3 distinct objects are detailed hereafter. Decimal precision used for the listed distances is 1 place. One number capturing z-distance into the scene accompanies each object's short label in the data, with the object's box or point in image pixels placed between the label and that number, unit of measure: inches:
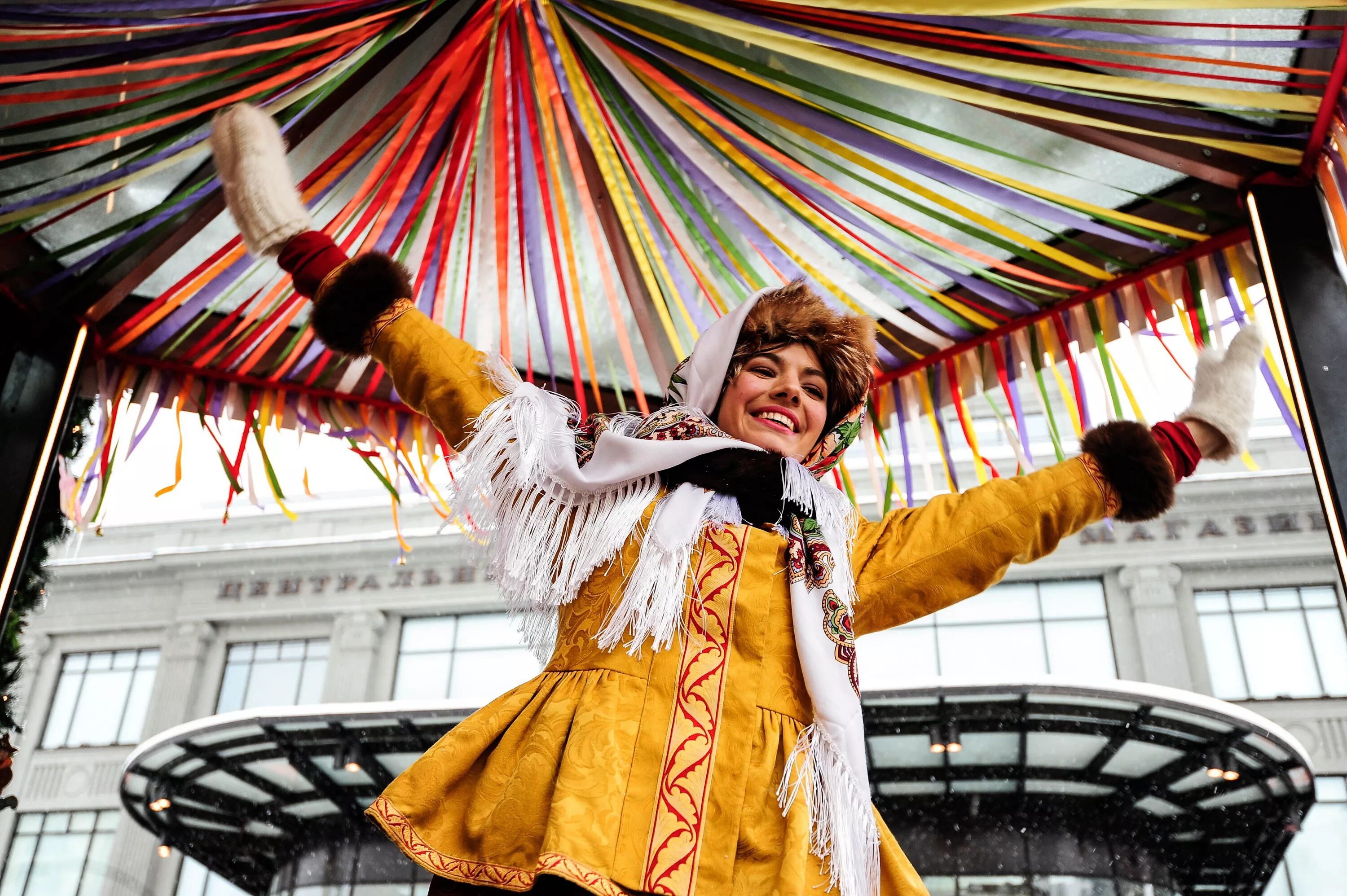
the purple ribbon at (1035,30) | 92.9
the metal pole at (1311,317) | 89.0
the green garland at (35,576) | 129.5
